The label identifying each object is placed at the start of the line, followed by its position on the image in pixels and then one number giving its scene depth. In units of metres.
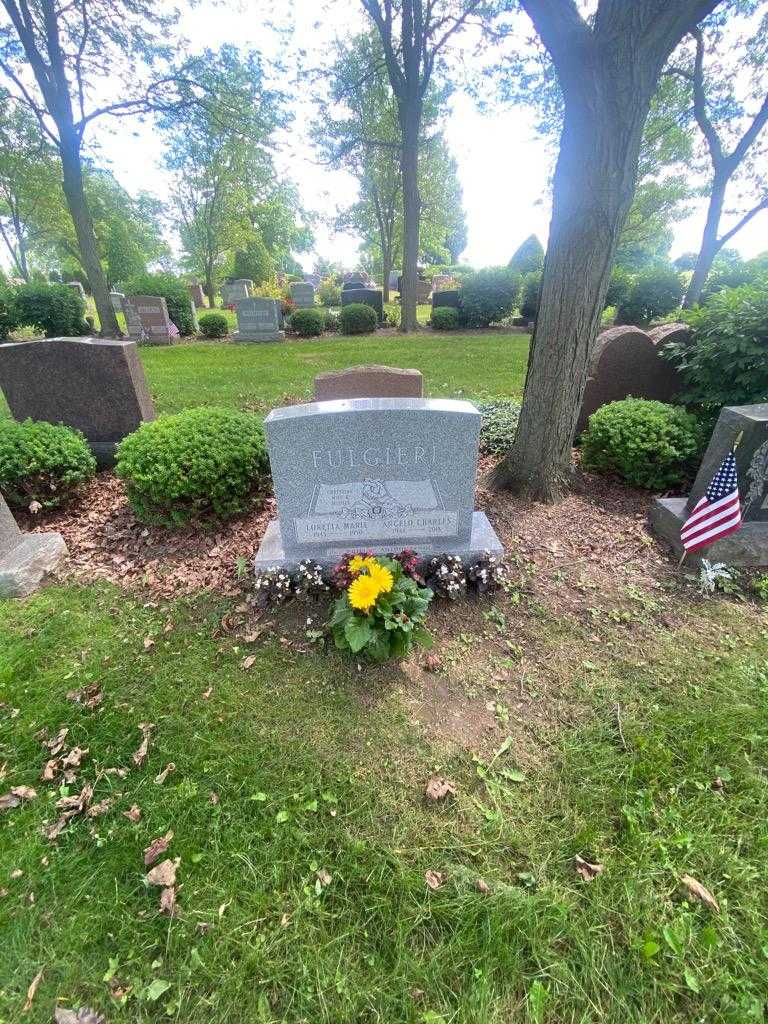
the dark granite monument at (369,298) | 18.20
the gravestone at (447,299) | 17.42
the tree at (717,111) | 12.01
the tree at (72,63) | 11.56
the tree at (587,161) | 3.06
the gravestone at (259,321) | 14.95
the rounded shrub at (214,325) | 15.73
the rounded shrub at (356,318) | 15.59
